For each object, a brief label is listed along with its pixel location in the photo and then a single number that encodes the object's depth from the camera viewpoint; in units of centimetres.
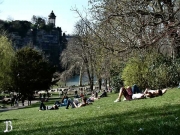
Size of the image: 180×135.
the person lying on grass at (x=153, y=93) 1842
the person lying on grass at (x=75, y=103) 2134
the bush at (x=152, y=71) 2750
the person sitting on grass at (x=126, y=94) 1898
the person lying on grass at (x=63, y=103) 2717
